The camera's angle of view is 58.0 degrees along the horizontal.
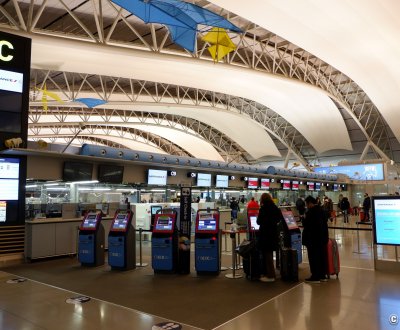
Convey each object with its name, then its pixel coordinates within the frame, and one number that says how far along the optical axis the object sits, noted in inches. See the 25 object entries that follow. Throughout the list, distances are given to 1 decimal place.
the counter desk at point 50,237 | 335.3
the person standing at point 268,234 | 251.1
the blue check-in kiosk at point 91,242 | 313.9
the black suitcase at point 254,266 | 255.8
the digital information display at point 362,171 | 1187.4
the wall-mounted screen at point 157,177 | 457.7
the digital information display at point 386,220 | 265.6
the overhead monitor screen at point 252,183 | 646.5
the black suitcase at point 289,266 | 249.5
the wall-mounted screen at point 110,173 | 399.9
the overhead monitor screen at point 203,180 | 537.0
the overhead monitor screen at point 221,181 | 580.9
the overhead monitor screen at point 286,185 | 773.3
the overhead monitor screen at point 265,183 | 693.9
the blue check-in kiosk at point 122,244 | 294.4
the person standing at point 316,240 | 245.1
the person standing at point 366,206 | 667.9
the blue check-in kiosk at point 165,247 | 281.6
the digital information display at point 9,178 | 181.2
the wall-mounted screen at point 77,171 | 370.0
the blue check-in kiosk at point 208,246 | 272.4
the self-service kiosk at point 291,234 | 306.8
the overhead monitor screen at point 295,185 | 822.5
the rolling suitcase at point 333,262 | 256.4
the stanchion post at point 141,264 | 314.8
